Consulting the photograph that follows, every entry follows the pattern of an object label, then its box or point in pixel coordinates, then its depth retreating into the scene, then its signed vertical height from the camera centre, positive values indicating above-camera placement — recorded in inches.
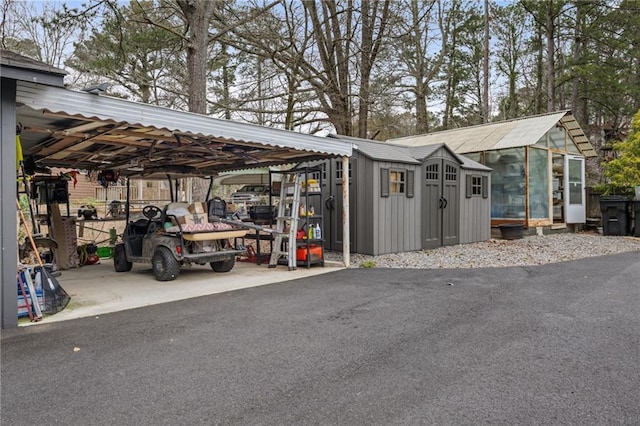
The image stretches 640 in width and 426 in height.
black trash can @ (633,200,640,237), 426.9 -11.1
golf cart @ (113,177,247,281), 230.7 -15.4
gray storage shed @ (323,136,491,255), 309.1 +10.2
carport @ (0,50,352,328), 141.0 +39.2
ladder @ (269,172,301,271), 264.2 -4.6
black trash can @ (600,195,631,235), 439.2 -4.2
